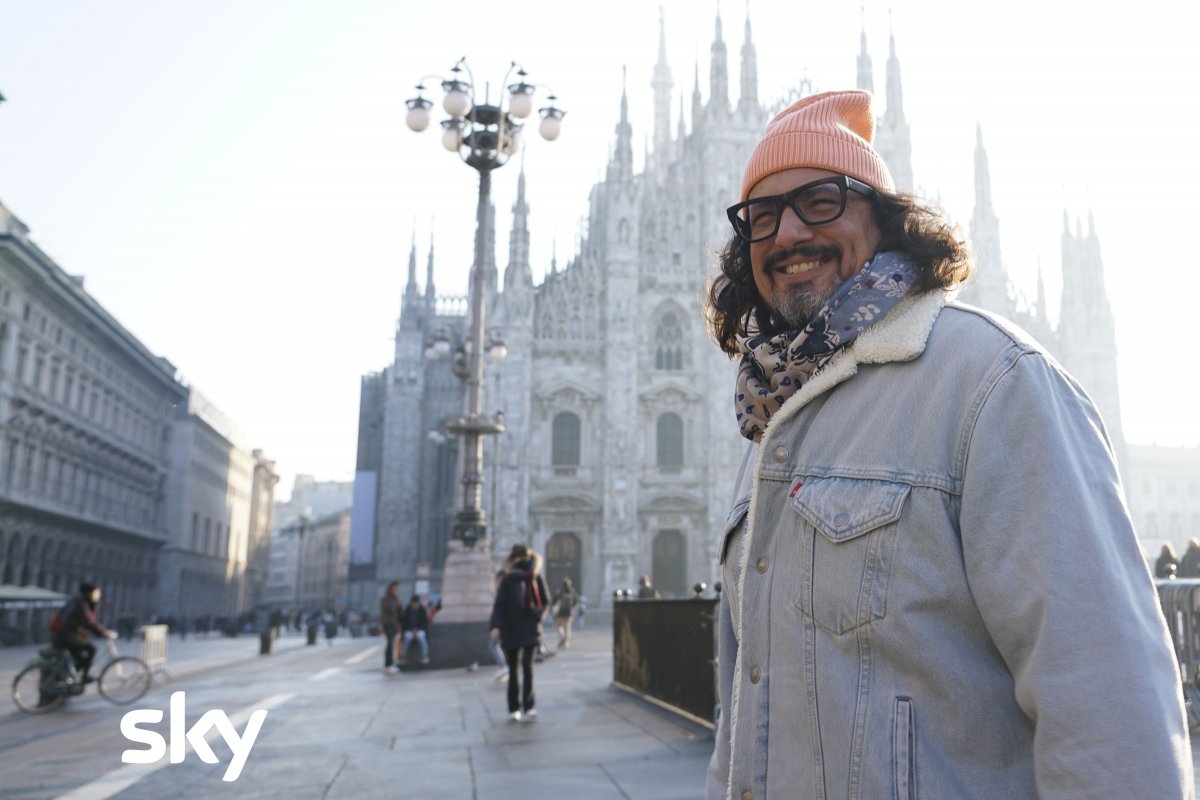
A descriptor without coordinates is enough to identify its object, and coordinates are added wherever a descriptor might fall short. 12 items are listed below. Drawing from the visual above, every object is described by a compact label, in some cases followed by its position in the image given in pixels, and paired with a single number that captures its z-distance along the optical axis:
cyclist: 10.05
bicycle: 9.73
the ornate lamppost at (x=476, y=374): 14.40
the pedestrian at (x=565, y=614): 18.80
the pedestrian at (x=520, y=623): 7.79
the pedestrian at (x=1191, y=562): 10.93
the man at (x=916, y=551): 1.10
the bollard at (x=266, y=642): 22.62
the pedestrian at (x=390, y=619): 14.45
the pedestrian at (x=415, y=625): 14.75
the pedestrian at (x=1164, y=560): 9.50
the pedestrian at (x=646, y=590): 17.29
